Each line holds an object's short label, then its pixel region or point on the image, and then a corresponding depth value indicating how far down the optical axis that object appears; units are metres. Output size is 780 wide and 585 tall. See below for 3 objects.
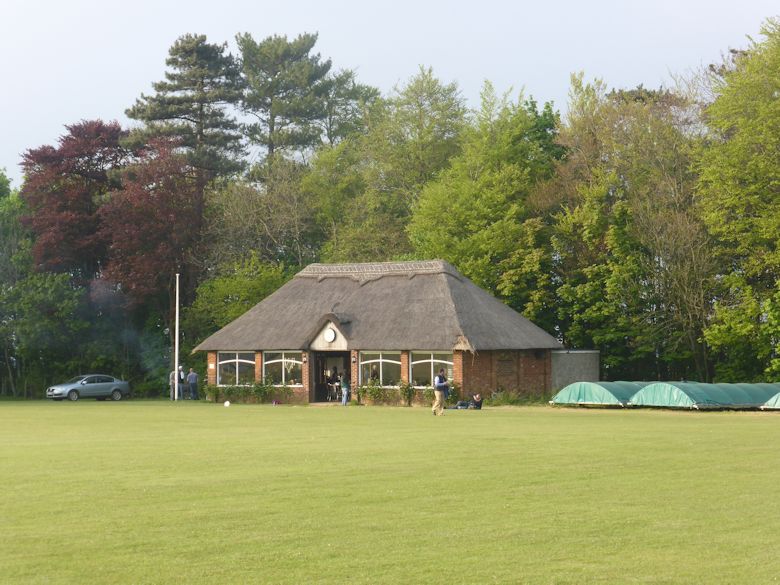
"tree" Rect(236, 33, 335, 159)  87.12
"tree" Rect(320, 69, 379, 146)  90.44
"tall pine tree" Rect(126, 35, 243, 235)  75.88
